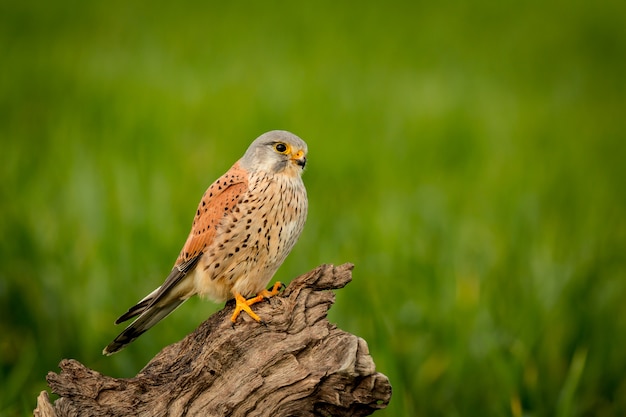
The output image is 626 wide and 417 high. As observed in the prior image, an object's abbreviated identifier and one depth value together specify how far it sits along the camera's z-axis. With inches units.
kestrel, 313.4
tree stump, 271.7
